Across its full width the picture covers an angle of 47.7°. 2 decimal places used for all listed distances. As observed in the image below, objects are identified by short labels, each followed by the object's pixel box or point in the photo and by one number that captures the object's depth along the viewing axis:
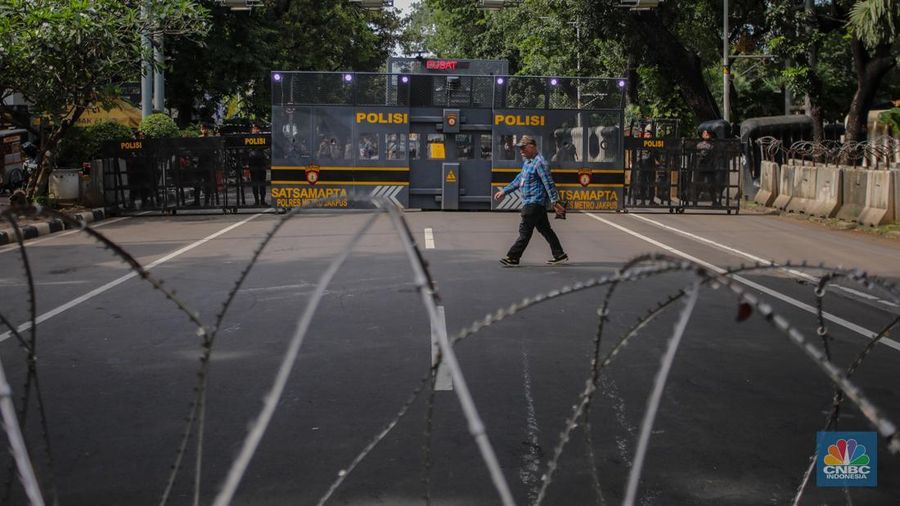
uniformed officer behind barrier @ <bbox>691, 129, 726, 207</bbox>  25.84
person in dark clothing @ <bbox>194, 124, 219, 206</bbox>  23.95
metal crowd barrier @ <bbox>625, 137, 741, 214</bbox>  25.77
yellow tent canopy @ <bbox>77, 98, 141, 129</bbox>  32.53
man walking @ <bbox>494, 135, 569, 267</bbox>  13.35
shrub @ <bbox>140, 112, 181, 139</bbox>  25.55
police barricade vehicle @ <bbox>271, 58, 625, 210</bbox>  23.94
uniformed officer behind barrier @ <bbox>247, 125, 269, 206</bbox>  24.52
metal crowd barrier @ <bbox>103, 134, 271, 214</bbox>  23.84
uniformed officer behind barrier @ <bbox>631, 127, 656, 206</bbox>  25.81
